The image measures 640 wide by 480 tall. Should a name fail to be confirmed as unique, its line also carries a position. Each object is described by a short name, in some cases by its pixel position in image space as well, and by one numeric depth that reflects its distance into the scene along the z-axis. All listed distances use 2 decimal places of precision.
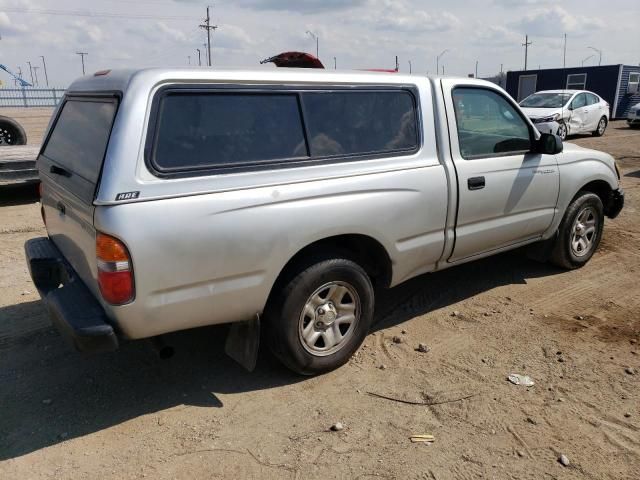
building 24.94
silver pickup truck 2.84
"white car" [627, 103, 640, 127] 21.22
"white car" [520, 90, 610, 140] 15.92
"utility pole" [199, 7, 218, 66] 50.84
